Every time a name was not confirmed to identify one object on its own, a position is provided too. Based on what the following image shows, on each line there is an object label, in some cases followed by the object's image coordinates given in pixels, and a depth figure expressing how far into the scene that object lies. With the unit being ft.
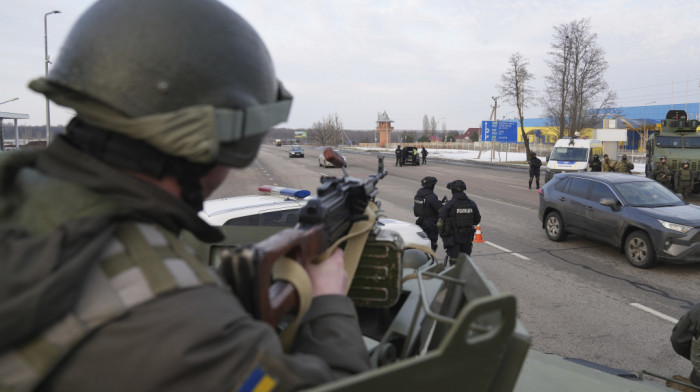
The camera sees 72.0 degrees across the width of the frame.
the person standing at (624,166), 61.36
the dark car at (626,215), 25.49
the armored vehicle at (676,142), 57.21
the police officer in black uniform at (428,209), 29.07
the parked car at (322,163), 113.80
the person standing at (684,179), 52.90
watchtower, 327.67
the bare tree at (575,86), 120.63
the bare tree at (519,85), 133.28
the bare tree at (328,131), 355.56
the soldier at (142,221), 2.82
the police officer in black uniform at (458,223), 25.68
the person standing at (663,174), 53.93
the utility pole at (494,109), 140.83
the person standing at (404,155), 114.73
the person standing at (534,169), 66.85
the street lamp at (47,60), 72.13
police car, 19.66
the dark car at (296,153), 163.22
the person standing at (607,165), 64.49
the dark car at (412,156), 115.65
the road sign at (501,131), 141.02
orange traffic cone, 33.16
